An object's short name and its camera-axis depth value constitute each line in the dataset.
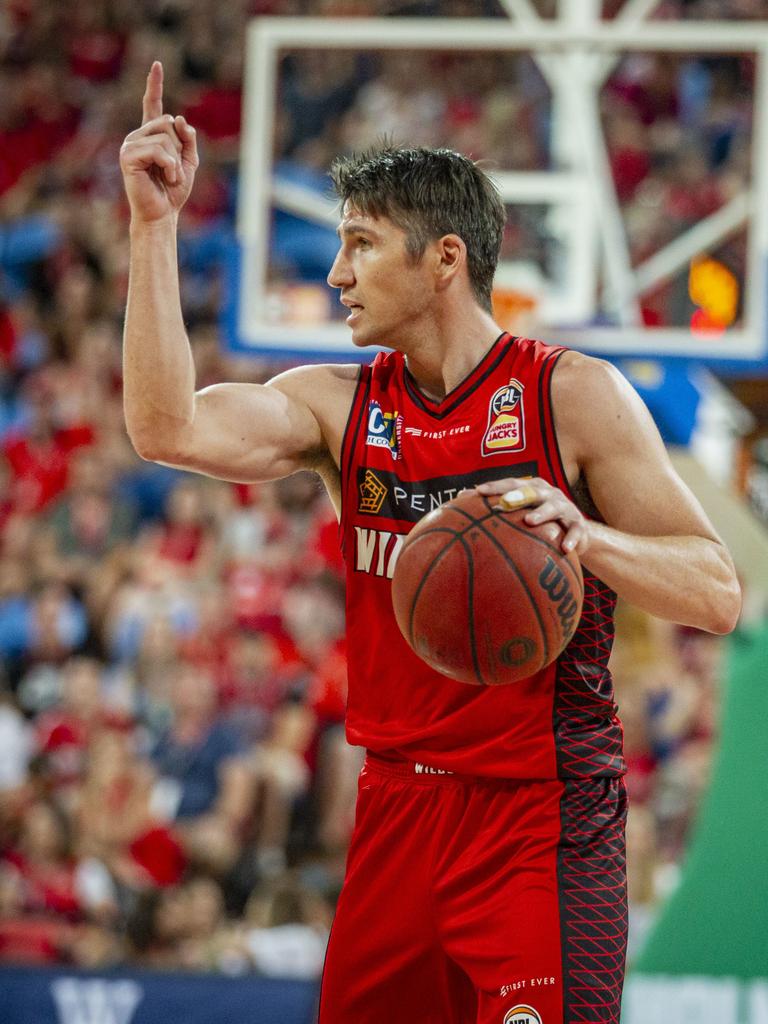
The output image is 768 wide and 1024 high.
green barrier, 12.13
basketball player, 5.89
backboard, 13.19
